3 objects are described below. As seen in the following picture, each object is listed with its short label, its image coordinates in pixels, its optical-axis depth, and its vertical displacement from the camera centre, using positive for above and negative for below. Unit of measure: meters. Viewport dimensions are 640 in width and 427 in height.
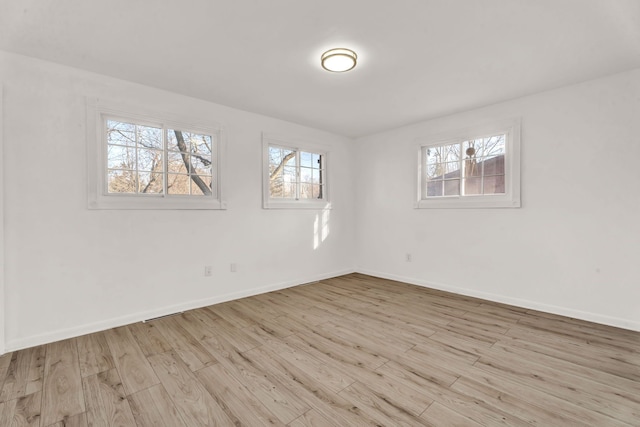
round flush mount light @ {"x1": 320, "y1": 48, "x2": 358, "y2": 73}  2.41 +1.29
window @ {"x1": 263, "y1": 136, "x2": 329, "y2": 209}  4.16 +0.52
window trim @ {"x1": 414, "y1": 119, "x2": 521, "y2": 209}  3.44 +0.46
